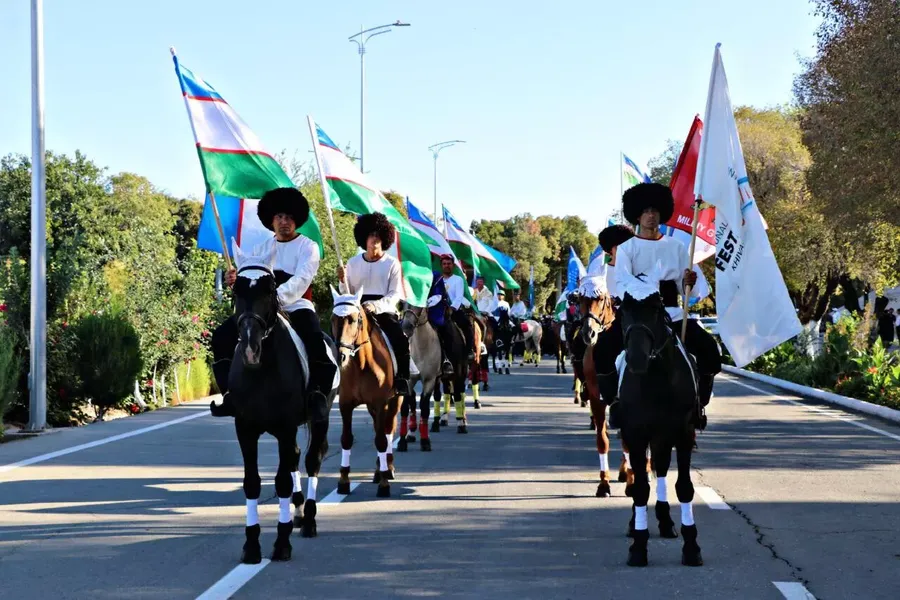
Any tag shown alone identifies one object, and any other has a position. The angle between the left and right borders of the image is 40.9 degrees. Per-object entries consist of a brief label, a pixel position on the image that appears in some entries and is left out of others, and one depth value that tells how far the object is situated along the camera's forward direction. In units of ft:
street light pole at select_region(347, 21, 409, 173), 145.18
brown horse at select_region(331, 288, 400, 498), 35.78
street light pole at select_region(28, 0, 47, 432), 55.93
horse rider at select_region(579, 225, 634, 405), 29.76
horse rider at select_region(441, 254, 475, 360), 57.98
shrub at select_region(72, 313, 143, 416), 64.54
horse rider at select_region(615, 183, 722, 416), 30.12
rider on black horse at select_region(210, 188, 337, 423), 28.84
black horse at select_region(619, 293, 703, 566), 26.09
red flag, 38.58
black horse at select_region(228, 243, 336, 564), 26.43
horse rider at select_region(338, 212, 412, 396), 38.86
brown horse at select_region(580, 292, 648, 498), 36.92
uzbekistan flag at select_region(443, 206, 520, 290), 79.15
